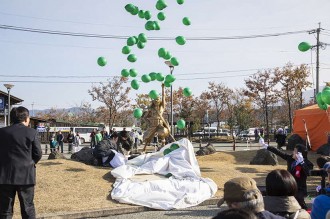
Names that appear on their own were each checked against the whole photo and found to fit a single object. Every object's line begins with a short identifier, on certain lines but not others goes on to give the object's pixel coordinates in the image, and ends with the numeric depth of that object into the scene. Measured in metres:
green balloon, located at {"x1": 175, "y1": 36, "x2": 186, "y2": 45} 11.32
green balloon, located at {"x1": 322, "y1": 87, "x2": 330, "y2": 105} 8.59
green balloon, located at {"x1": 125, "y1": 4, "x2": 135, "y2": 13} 10.69
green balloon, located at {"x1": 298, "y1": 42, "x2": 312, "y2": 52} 10.19
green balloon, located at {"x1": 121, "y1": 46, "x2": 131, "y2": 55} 11.05
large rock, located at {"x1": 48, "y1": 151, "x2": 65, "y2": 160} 13.12
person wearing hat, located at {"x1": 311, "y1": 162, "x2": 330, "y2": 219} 3.00
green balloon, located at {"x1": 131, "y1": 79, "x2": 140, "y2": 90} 11.37
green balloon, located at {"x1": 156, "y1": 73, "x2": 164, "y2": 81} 11.52
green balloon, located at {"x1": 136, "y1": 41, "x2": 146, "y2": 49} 11.18
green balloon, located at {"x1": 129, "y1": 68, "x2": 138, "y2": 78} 11.46
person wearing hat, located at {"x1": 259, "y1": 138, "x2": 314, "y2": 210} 5.77
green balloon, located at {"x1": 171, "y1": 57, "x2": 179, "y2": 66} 11.71
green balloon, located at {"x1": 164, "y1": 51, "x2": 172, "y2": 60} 11.42
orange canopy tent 18.45
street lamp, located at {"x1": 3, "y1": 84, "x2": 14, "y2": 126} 24.29
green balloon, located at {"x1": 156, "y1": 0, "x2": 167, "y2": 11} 10.48
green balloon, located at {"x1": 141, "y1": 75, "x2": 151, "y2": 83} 11.40
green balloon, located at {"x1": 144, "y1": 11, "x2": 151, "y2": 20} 10.73
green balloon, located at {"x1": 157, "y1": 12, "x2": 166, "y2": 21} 10.85
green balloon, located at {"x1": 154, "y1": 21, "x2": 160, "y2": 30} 10.77
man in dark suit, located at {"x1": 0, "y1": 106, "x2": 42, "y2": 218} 4.59
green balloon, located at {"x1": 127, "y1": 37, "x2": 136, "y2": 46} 10.91
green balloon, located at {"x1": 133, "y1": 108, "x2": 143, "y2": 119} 11.51
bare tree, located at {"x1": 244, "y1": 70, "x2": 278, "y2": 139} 36.84
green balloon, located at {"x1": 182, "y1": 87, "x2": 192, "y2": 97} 11.78
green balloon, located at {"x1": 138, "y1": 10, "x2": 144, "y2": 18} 10.77
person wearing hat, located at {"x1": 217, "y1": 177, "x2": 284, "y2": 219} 2.50
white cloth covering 8.07
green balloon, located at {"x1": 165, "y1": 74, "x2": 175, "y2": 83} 11.64
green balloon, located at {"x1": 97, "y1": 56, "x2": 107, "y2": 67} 10.99
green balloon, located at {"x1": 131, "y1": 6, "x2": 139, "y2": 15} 10.73
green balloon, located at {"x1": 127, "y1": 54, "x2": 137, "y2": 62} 11.17
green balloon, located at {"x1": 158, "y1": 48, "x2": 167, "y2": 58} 11.32
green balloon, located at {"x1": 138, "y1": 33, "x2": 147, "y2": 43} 11.05
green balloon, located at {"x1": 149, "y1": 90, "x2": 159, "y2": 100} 11.61
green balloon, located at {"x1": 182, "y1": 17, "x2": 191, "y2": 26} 10.96
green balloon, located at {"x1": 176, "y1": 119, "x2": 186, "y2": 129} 11.93
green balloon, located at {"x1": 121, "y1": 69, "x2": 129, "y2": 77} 11.46
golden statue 12.10
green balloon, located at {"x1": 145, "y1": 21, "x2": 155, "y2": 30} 10.70
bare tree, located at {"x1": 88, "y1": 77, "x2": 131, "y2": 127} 41.19
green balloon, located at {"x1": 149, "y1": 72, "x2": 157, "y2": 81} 11.52
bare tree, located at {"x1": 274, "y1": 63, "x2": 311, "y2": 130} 34.56
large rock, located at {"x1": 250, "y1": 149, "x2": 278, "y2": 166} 13.61
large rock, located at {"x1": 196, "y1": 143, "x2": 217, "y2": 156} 17.05
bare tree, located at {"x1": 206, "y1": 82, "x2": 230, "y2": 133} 44.73
